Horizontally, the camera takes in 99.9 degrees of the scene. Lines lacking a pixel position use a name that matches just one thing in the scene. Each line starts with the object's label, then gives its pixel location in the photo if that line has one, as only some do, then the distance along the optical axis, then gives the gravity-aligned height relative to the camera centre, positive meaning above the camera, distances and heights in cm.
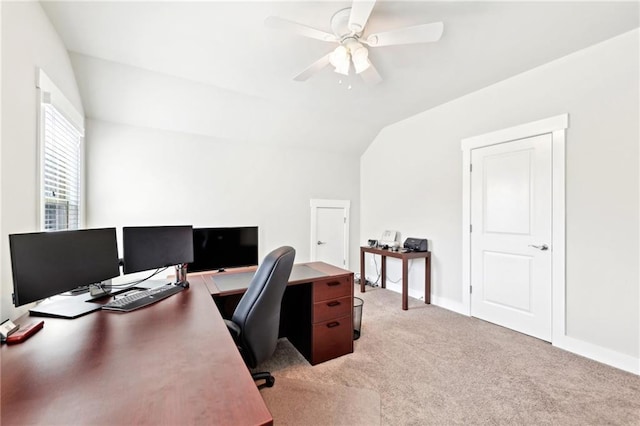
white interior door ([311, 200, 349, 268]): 452 -33
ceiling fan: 163 +117
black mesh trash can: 264 -106
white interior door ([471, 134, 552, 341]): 261 -24
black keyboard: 141 -49
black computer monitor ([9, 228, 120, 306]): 115 -24
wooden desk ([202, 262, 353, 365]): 217 -81
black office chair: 150 -55
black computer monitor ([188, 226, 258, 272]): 237 -33
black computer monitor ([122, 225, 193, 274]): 177 -24
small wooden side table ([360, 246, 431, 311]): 340 -72
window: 178 +44
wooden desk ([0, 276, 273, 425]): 67 -50
